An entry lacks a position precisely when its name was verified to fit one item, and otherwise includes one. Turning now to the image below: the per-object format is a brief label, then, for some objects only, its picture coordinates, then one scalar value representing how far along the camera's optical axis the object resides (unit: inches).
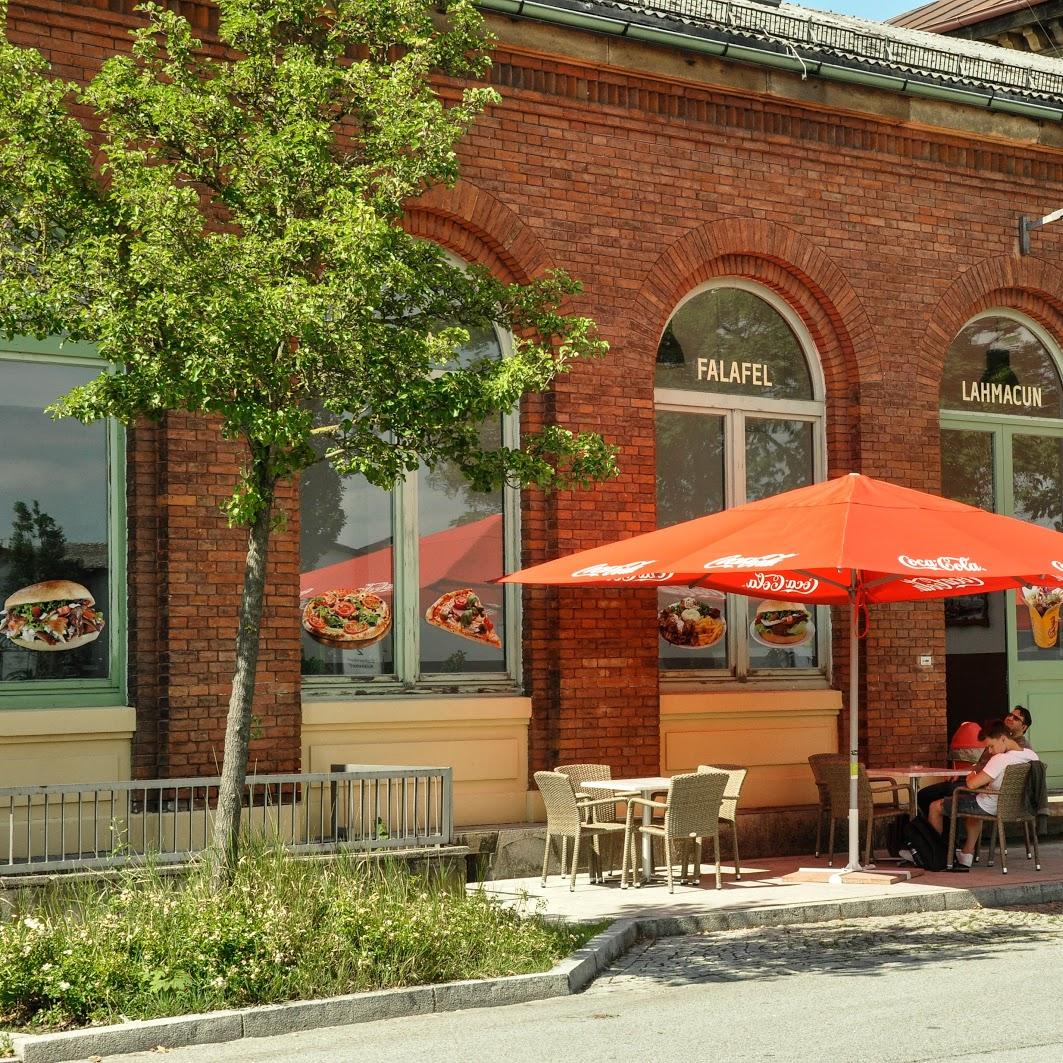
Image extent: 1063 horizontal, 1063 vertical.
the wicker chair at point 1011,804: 530.9
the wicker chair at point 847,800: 545.3
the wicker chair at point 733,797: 528.1
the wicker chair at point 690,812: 492.4
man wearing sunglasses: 553.6
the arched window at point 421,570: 537.6
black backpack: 538.6
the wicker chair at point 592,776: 537.6
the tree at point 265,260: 355.9
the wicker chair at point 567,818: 499.5
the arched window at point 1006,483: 678.5
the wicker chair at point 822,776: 563.5
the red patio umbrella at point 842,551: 457.7
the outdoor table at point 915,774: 547.5
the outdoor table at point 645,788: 507.5
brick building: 495.2
